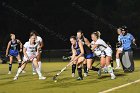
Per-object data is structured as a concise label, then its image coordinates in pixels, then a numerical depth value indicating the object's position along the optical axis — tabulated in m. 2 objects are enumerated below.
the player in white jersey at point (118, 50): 23.19
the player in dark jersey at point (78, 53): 17.08
